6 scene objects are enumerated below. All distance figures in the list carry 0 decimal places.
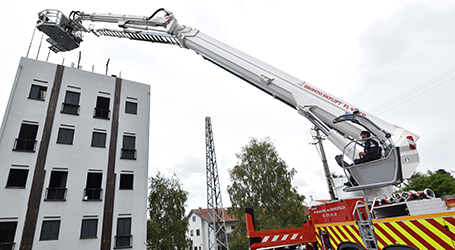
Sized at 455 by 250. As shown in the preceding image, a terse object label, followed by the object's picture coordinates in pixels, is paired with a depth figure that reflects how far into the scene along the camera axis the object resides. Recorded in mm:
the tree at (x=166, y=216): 21922
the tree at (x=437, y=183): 20484
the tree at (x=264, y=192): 22906
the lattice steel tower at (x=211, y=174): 22081
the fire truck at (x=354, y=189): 4641
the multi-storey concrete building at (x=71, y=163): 13320
